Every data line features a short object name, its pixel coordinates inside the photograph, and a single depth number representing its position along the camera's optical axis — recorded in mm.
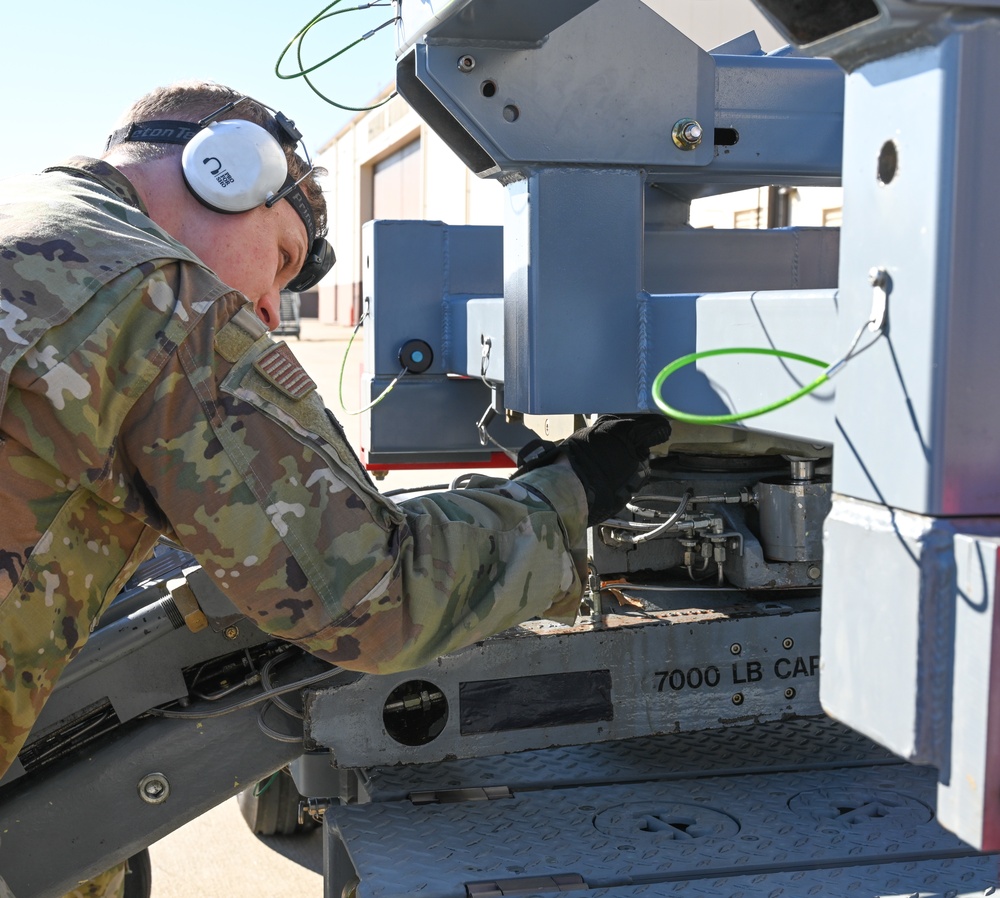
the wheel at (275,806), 3762
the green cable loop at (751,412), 1149
